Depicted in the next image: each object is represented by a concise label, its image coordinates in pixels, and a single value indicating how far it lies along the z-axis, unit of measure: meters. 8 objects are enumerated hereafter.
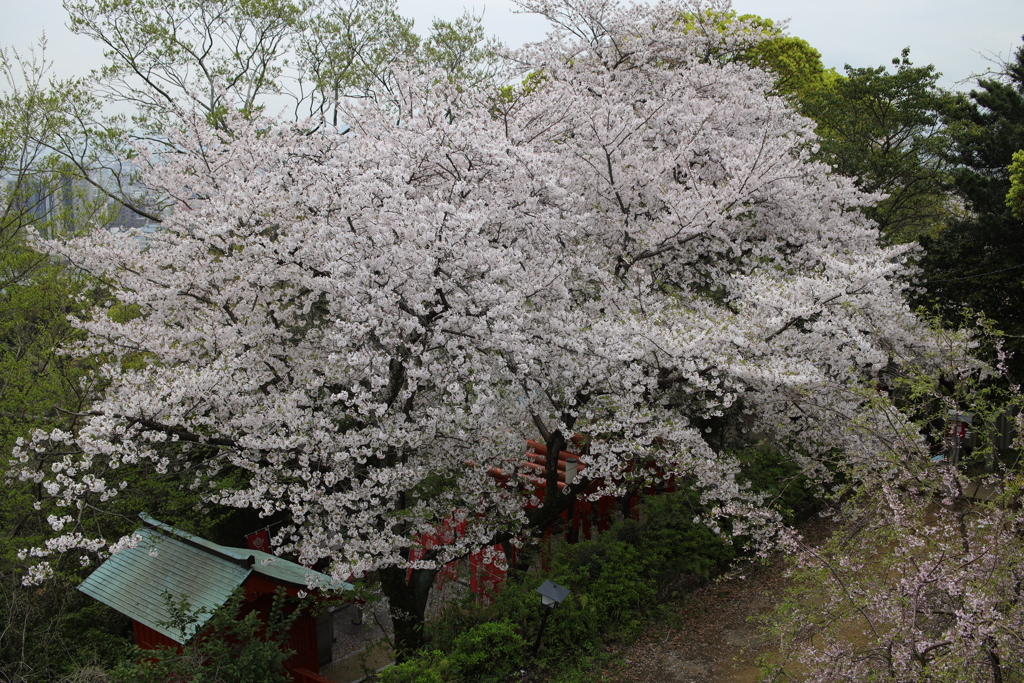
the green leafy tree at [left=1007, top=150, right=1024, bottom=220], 10.93
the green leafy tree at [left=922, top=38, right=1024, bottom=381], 12.27
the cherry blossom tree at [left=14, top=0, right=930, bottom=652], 6.73
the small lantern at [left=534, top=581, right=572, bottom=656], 6.71
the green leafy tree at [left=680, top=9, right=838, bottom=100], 17.08
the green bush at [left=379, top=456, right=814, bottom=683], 6.79
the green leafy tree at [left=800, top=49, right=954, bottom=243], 15.51
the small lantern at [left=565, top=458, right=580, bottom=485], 9.12
